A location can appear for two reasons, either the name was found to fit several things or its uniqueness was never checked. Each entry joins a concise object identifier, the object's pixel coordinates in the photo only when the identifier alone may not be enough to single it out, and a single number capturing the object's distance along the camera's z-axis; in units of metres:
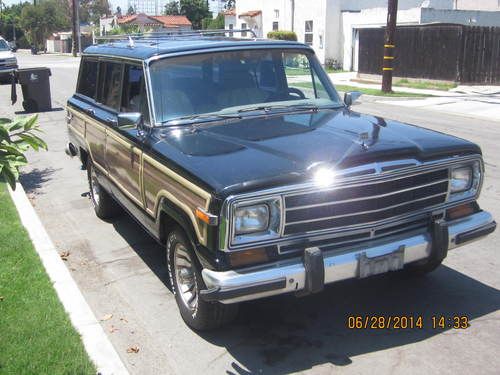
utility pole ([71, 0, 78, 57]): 51.69
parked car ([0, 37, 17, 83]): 26.22
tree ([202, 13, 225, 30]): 57.74
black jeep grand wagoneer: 3.73
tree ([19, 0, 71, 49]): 83.19
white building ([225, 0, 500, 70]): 29.18
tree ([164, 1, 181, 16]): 89.00
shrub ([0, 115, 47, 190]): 3.44
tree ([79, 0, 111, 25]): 108.17
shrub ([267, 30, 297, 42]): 35.56
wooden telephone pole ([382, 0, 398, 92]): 20.73
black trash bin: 17.89
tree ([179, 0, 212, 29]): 82.81
